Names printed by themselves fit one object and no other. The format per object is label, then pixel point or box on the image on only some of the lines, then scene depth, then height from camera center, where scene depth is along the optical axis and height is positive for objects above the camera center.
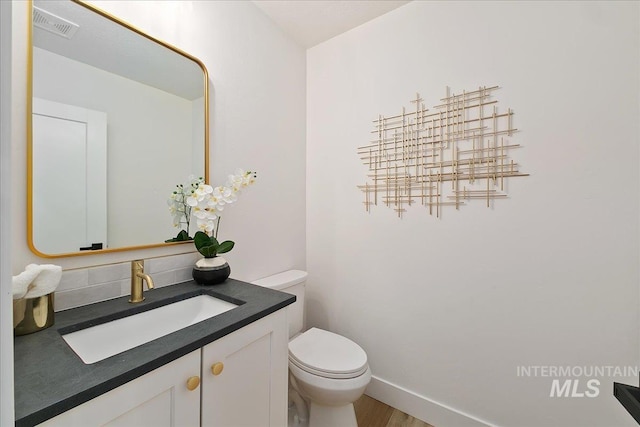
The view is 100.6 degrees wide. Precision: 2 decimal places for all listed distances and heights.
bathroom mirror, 0.91 +0.33
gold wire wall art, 1.36 +0.33
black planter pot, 1.22 -0.29
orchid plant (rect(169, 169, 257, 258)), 1.24 +0.04
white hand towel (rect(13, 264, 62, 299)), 0.74 -0.20
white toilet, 1.27 -0.79
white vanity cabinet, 0.61 -0.50
